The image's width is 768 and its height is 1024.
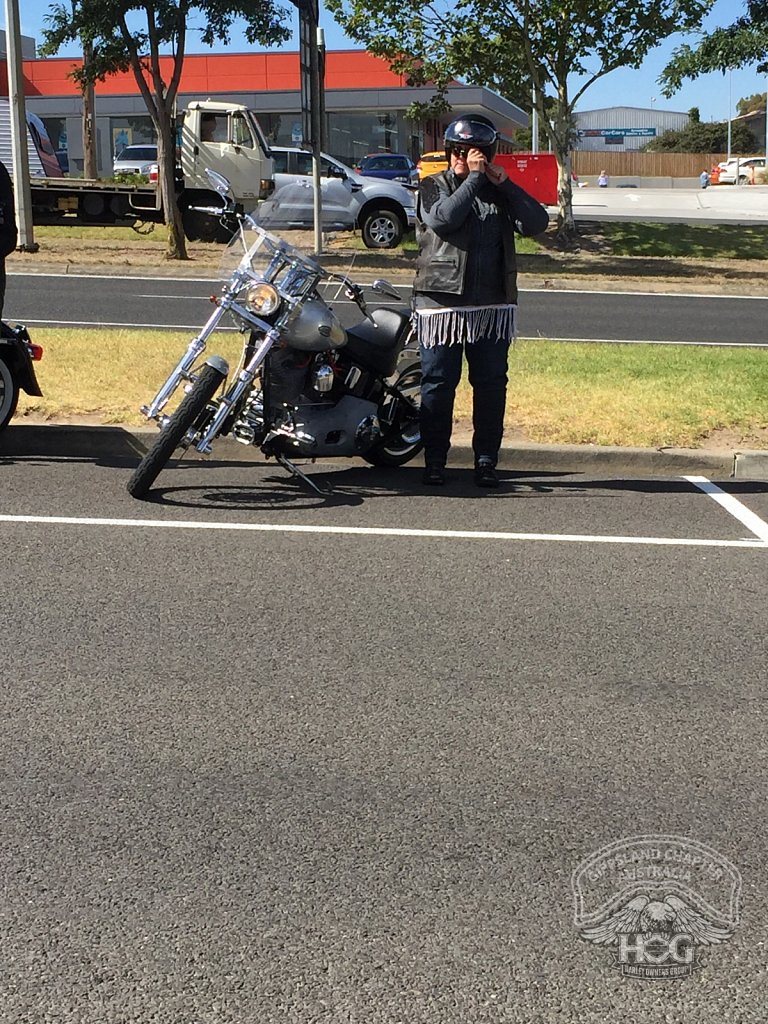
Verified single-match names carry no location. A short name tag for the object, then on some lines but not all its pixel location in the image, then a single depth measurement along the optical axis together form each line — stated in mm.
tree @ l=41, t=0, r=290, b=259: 22141
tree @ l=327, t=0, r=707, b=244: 24234
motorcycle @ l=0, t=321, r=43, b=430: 8242
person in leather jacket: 7453
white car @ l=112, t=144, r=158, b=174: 42938
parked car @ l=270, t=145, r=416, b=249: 25734
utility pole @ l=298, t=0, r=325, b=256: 19812
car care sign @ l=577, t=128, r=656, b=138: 107250
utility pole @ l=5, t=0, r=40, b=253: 22516
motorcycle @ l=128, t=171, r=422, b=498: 7191
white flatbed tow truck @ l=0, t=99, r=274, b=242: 26312
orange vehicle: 31953
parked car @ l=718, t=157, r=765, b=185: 67938
